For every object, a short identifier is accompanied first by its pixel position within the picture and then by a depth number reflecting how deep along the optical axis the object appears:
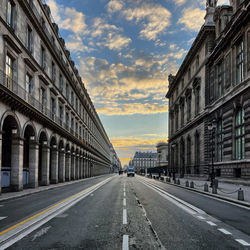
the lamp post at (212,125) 25.69
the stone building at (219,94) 28.02
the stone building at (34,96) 19.78
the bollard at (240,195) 15.03
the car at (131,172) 77.61
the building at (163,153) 138.62
